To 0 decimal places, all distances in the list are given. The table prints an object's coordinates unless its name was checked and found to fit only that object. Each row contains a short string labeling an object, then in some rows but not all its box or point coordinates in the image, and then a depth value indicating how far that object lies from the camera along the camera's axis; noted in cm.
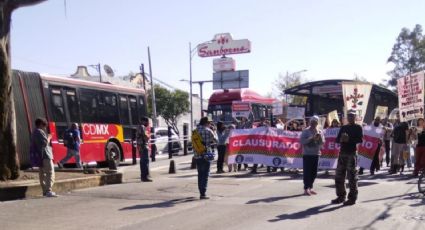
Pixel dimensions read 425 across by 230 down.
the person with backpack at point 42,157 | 1197
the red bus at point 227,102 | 3194
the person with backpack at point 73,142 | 1731
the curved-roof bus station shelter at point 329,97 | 2458
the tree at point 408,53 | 7875
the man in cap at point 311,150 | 1205
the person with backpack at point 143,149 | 1495
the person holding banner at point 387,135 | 1814
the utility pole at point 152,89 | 5021
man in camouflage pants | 1080
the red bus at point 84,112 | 1698
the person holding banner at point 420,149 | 1478
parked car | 2728
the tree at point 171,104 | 6538
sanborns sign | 5638
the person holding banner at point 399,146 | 1622
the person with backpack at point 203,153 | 1168
